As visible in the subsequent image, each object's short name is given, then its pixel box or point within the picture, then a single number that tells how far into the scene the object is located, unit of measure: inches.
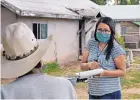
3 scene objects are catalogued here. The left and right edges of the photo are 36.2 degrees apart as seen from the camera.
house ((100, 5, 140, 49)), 598.5
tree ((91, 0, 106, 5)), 1062.5
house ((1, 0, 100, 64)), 273.5
